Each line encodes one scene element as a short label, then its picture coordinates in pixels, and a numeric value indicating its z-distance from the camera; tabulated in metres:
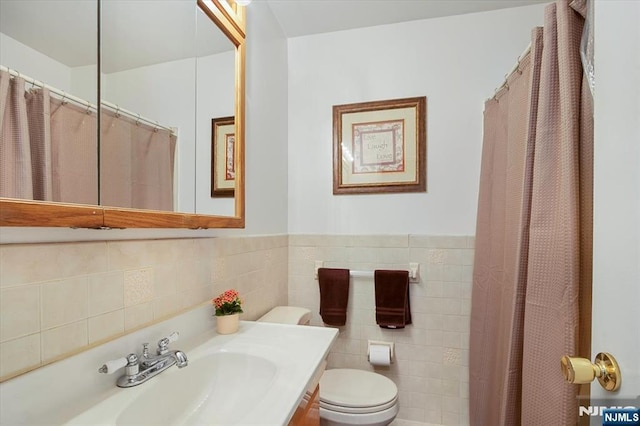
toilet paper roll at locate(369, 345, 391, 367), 1.75
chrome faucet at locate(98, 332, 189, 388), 0.72
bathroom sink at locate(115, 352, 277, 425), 0.74
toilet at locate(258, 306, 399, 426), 1.37
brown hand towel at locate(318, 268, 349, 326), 1.85
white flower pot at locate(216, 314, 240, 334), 1.10
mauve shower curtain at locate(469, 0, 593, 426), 0.79
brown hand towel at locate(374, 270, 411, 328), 1.77
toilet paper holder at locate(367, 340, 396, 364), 1.80
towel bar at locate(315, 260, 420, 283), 1.80
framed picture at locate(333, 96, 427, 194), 1.84
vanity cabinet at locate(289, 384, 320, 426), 0.80
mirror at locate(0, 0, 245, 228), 0.69
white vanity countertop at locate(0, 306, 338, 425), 0.60
